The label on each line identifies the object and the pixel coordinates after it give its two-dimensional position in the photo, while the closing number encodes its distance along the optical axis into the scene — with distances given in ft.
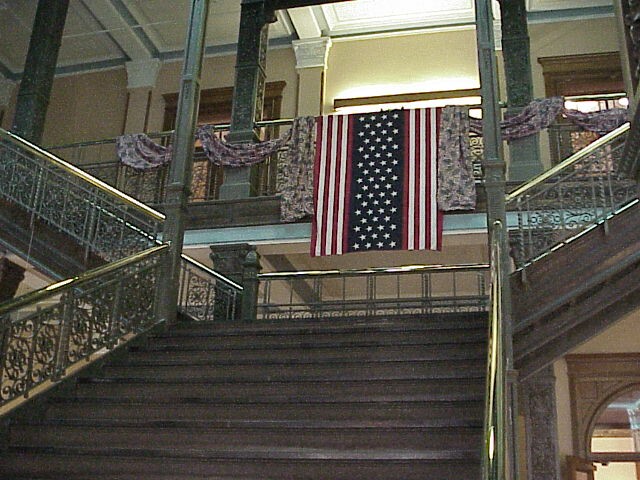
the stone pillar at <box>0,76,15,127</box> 45.80
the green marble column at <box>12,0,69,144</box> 32.01
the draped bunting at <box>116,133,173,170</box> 32.01
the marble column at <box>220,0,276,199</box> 32.01
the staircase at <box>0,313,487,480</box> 13.20
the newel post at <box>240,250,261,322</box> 26.78
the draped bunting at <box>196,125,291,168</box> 31.58
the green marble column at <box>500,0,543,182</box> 29.50
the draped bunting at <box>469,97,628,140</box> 28.89
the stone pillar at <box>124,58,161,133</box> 44.29
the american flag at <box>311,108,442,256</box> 27.02
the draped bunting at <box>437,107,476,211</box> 27.45
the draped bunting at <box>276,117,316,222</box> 29.45
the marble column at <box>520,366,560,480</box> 25.59
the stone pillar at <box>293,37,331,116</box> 41.42
